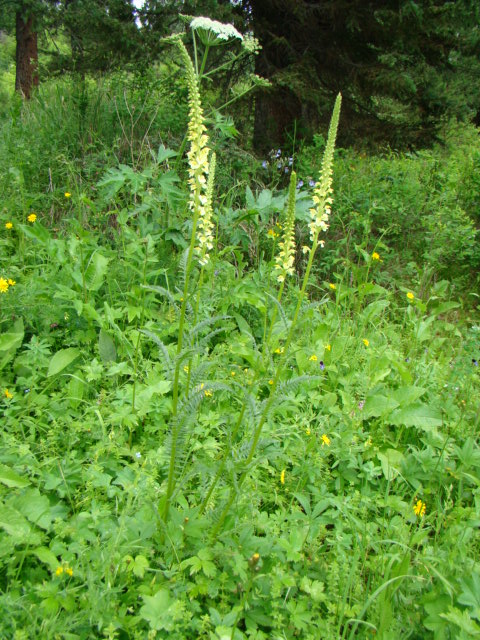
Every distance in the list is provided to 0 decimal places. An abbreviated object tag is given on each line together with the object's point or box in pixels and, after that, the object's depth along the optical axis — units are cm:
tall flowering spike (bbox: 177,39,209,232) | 142
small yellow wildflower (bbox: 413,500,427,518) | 200
